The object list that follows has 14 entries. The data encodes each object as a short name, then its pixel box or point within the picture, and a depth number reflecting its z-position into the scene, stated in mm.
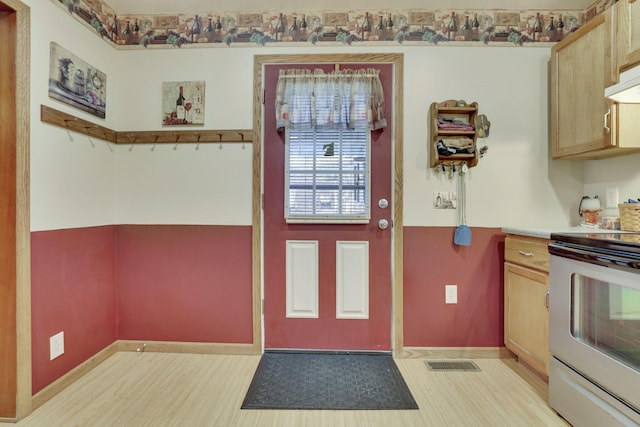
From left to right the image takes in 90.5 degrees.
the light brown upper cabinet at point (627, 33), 1671
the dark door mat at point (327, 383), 1780
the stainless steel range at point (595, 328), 1300
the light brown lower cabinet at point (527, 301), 1850
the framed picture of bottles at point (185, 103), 2355
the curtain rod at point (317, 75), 2301
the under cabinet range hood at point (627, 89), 1485
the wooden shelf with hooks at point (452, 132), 2225
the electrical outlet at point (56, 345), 1843
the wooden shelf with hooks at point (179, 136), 2336
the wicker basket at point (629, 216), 1817
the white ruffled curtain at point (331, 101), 2270
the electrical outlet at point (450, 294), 2328
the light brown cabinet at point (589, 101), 1778
